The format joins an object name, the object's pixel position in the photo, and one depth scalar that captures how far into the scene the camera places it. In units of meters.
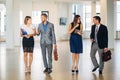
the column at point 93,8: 17.73
